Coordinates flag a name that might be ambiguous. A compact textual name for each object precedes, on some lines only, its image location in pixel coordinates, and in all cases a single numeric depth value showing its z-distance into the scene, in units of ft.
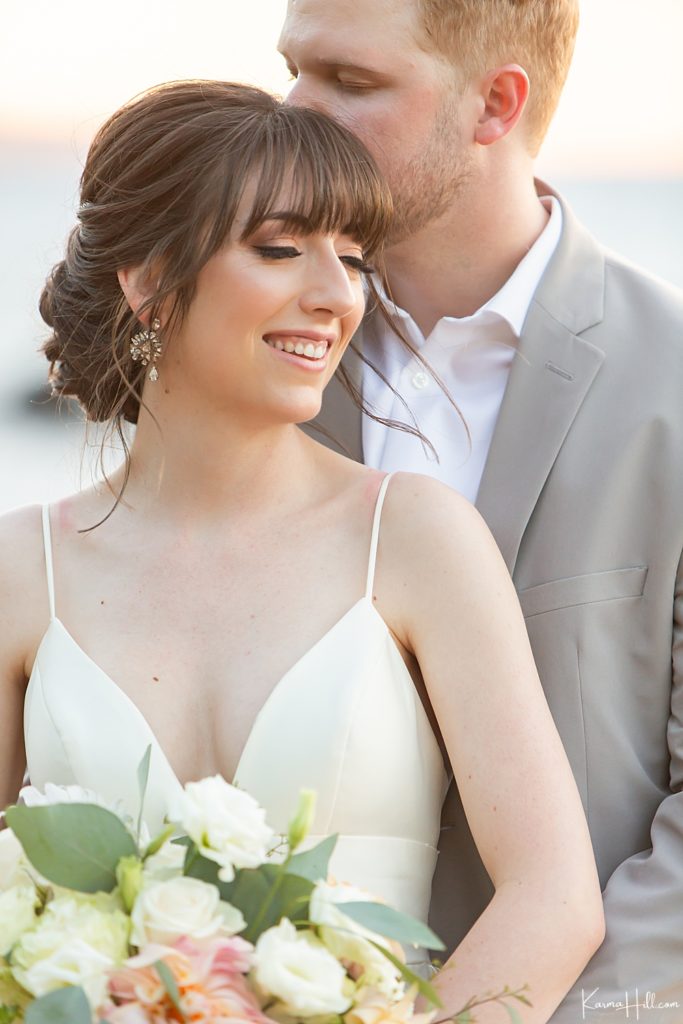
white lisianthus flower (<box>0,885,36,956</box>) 7.33
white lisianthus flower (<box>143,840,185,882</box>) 7.33
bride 8.08
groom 8.46
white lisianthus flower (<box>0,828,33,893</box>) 7.43
